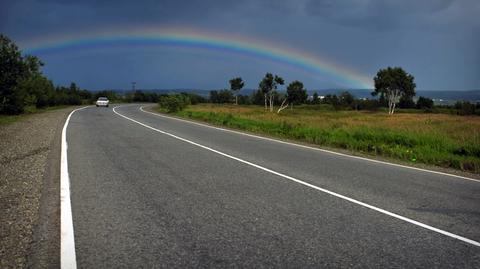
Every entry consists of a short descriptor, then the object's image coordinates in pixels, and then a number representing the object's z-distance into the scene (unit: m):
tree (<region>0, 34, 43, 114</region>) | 37.53
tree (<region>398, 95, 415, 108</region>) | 103.09
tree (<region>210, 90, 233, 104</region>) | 125.81
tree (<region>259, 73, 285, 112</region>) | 78.99
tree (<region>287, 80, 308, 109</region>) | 77.88
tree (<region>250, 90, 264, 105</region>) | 120.52
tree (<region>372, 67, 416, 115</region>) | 79.38
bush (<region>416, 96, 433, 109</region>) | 103.39
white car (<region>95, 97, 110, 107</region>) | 55.42
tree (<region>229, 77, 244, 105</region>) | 102.12
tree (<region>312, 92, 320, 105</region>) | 130.88
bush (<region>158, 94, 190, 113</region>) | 43.47
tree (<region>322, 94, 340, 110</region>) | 110.00
